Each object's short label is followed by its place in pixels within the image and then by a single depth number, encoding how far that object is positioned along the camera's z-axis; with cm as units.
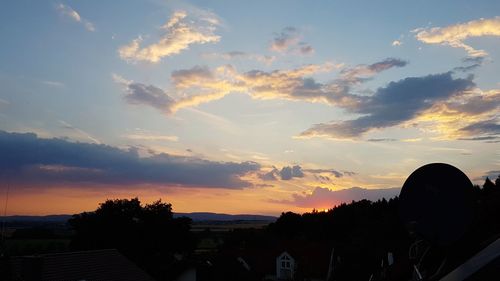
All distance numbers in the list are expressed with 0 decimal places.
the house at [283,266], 6631
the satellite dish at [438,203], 602
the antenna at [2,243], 2561
